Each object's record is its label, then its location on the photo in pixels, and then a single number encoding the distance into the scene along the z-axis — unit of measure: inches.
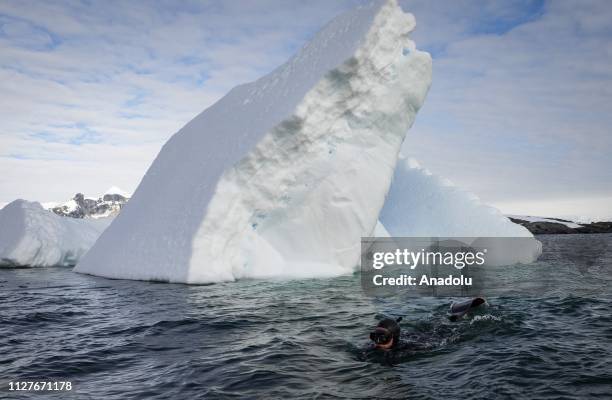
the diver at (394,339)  268.4
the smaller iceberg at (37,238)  953.5
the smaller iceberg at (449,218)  822.5
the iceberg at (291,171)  601.0
